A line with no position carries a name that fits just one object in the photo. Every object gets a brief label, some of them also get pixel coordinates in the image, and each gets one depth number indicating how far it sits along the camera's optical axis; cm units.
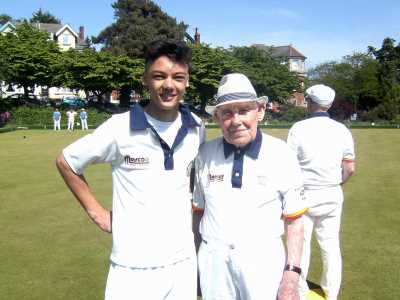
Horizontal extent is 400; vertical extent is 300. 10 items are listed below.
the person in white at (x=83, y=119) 4084
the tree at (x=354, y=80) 6912
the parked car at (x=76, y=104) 5291
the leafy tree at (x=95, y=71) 5191
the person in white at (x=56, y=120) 4134
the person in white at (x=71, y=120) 4044
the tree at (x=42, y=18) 10981
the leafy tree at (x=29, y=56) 5106
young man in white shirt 319
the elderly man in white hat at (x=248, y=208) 317
